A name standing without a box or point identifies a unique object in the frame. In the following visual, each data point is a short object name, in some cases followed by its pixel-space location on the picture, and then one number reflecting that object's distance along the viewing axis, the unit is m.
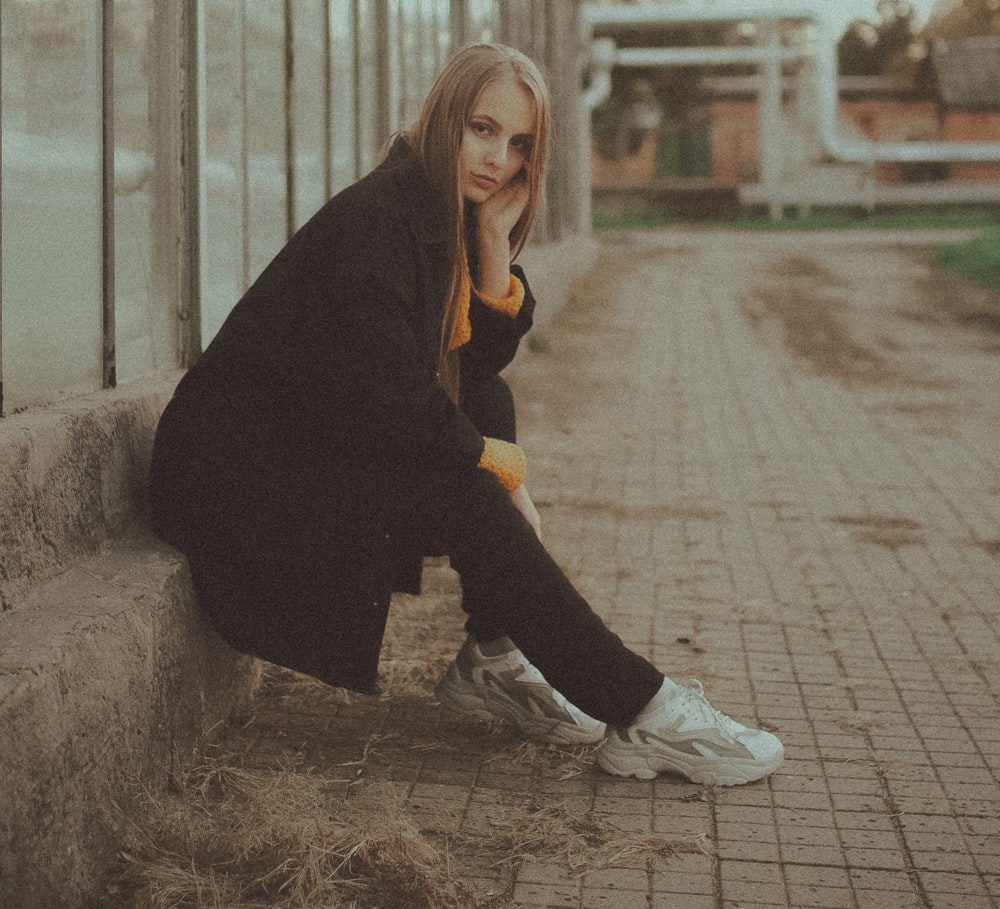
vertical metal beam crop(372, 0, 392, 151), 6.45
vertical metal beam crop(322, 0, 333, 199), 5.48
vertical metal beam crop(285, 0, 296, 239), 4.91
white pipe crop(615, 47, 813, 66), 25.81
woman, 2.68
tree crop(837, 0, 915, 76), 48.84
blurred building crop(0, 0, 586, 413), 2.93
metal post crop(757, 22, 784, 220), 25.83
